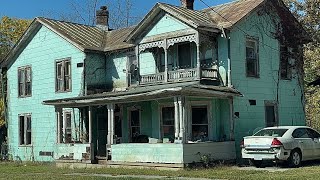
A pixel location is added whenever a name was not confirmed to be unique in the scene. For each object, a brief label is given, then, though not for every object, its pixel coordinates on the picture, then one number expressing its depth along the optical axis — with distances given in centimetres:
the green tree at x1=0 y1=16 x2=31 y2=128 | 4728
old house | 2259
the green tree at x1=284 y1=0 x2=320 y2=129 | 3612
